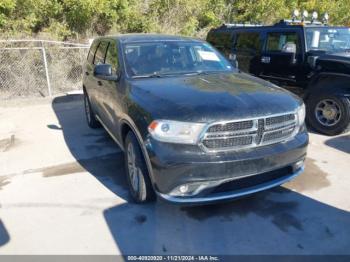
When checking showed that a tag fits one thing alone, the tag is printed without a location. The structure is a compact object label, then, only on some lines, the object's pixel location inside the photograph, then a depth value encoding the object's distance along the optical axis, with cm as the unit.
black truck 559
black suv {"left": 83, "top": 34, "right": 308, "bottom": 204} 293
